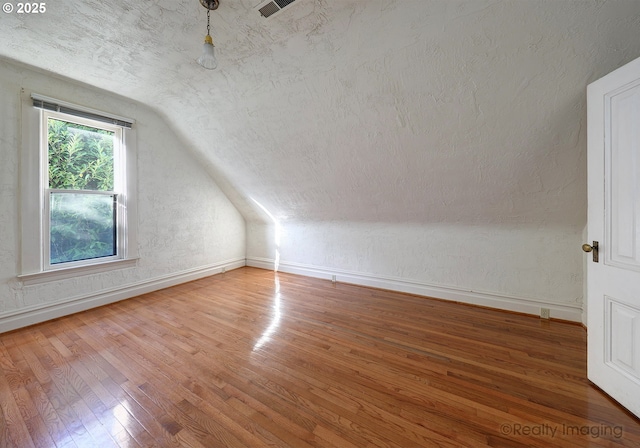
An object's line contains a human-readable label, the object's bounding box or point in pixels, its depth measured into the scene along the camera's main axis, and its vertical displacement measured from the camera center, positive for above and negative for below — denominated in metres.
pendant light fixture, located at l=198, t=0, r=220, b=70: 1.60 +1.16
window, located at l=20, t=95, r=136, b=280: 2.39 +0.38
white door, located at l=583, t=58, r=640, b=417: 1.36 -0.06
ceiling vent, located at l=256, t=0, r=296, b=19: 1.58 +1.46
